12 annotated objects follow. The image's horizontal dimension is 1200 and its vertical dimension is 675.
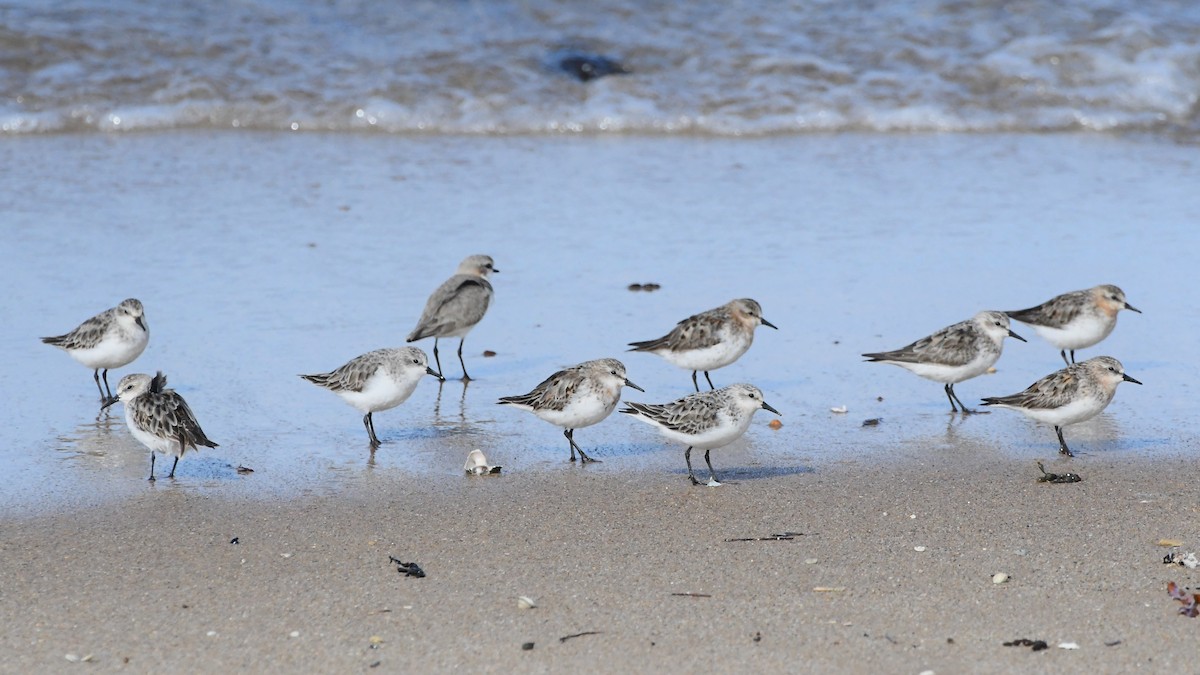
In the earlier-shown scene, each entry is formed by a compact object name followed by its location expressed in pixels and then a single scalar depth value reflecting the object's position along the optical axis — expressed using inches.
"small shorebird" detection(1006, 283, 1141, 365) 692.7
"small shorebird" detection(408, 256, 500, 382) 713.6
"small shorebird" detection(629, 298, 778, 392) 661.3
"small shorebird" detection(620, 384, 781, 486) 541.6
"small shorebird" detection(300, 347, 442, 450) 588.1
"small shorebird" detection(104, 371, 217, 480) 526.0
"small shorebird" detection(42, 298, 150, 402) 641.0
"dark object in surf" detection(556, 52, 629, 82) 1336.1
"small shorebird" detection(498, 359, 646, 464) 570.3
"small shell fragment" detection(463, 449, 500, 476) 545.6
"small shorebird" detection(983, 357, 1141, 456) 572.7
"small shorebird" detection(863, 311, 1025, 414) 636.1
